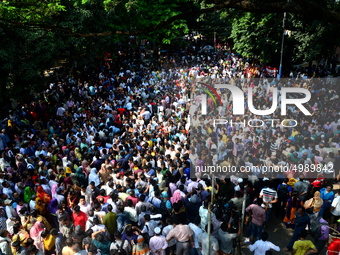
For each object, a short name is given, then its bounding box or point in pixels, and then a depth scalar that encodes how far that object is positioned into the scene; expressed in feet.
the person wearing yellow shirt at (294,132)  32.05
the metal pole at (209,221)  14.43
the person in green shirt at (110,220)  18.39
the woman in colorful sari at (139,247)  16.57
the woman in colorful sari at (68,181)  23.62
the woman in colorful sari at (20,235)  16.93
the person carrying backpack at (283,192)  22.80
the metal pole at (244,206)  19.39
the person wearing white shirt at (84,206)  19.71
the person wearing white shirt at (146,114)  38.86
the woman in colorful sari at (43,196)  21.61
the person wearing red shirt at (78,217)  19.03
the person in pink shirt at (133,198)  19.79
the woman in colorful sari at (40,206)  20.81
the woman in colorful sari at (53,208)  20.88
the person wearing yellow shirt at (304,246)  16.70
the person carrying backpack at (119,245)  16.35
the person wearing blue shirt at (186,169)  24.88
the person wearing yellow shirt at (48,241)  17.58
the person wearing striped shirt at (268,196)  21.30
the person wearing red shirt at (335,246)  16.79
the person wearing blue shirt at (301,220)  19.22
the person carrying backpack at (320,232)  18.61
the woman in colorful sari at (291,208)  22.39
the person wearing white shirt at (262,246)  16.71
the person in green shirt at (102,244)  16.39
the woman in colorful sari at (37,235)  17.78
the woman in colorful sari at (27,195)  22.11
